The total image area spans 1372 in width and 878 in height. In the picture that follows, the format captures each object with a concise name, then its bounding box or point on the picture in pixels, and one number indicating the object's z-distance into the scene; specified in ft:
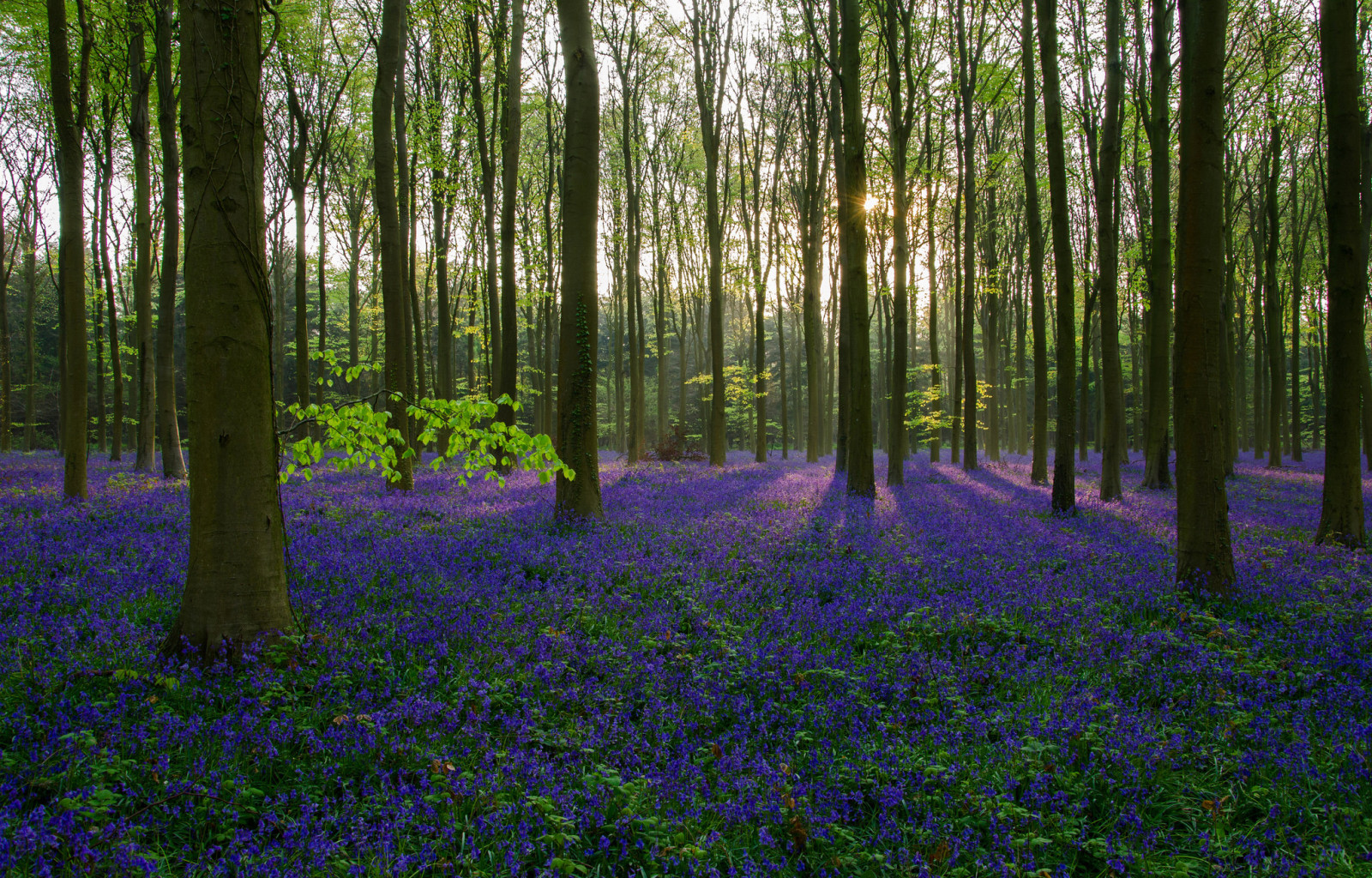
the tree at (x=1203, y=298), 21.16
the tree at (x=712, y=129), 69.46
